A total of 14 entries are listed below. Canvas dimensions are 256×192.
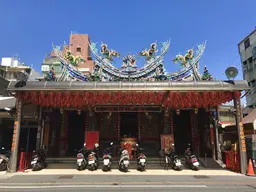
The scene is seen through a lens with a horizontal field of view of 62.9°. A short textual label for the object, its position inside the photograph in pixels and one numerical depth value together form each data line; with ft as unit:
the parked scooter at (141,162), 33.89
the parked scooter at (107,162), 33.91
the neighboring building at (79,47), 153.99
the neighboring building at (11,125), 43.52
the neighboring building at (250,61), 96.37
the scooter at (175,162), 34.78
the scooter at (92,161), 34.24
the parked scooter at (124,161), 33.14
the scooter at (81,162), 34.22
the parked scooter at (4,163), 34.40
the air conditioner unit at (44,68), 141.36
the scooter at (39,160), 34.17
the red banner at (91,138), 46.96
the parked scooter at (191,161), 34.73
